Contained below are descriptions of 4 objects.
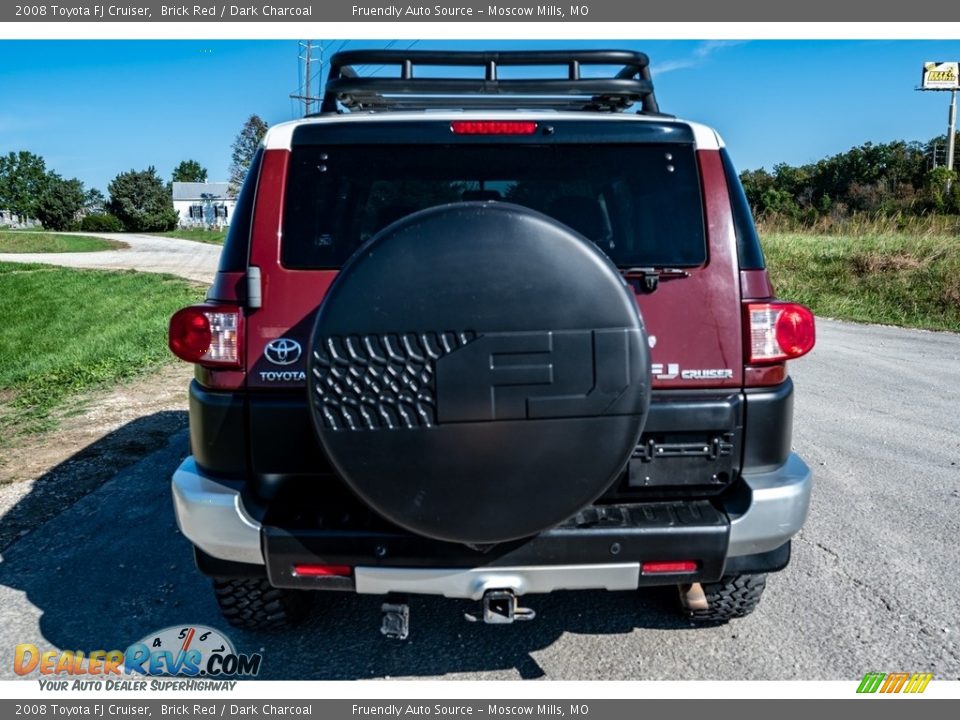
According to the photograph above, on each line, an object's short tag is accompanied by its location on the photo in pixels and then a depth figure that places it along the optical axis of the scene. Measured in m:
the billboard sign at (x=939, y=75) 65.25
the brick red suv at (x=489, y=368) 2.10
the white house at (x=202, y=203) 93.97
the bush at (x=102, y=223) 74.50
